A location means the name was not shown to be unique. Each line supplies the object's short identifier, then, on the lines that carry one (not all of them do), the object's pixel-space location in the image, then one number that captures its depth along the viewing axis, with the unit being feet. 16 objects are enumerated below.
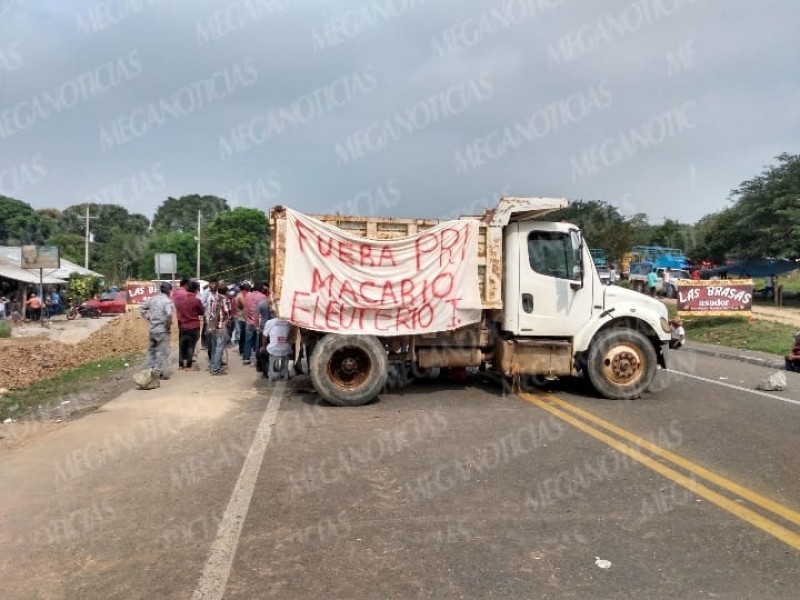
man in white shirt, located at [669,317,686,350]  47.65
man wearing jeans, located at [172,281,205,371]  38.40
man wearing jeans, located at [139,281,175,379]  34.91
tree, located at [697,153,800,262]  92.63
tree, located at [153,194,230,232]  316.81
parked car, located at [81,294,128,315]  111.88
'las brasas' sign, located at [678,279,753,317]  62.64
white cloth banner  27.35
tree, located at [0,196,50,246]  223.20
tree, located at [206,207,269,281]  227.81
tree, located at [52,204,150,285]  202.69
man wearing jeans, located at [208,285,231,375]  37.27
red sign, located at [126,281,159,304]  74.90
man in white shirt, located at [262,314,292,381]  30.60
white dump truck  27.53
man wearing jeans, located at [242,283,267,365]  40.63
